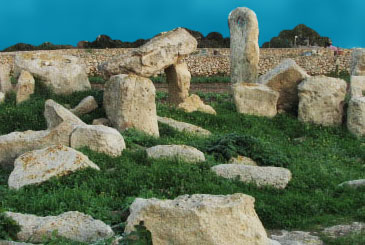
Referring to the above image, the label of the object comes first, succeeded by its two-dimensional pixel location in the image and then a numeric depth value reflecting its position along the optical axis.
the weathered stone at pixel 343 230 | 8.68
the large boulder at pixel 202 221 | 6.83
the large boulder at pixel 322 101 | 17.89
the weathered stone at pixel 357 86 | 19.50
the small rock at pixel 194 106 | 18.48
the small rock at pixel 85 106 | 16.47
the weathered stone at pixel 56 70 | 18.47
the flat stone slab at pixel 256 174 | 11.18
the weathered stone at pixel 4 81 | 19.36
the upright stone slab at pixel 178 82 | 18.94
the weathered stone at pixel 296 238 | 8.31
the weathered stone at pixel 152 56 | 16.98
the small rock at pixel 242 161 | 12.87
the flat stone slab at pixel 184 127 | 15.77
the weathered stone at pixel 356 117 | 17.12
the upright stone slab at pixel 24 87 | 17.83
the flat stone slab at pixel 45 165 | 10.85
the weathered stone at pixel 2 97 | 18.12
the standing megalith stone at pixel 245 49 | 21.75
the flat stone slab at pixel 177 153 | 12.09
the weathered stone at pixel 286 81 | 18.52
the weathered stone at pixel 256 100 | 18.52
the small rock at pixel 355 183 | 11.08
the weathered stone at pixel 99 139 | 12.47
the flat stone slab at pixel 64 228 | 7.91
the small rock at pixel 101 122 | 15.62
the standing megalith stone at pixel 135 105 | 14.97
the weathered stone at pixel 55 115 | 13.77
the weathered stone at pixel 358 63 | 23.38
